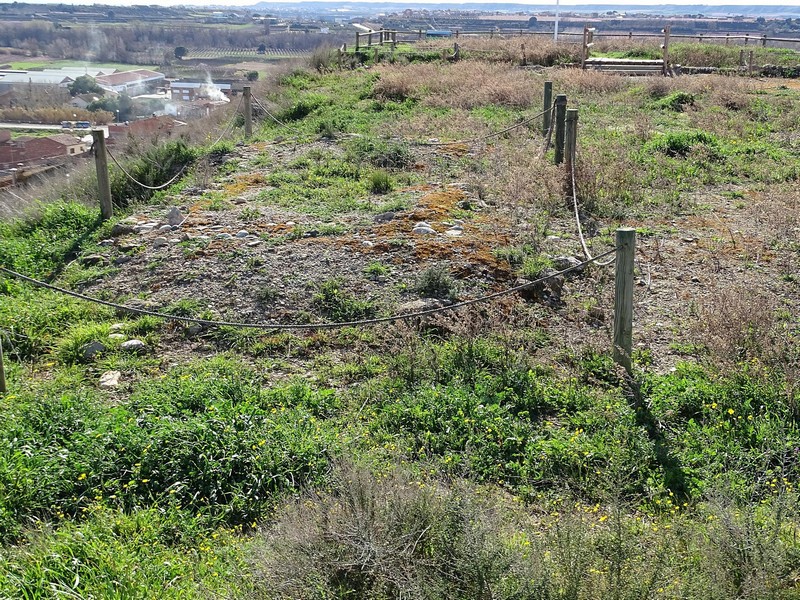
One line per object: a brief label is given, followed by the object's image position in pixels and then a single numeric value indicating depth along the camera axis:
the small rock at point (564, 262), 7.81
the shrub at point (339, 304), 6.96
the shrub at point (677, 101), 17.20
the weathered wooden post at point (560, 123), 11.28
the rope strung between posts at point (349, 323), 5.71
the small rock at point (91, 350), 6.46
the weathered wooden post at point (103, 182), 9.81
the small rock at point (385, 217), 9.39
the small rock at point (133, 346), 6.56
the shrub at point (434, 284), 7.27
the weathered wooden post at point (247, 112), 15.62
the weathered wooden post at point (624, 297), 5.65
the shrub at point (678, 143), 12.72
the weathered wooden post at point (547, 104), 13.91
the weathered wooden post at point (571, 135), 10.26
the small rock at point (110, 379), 5.92
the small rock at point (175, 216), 9.64
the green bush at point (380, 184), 10.91
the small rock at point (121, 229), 9.41
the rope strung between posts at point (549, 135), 11.76
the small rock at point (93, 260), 8.59
